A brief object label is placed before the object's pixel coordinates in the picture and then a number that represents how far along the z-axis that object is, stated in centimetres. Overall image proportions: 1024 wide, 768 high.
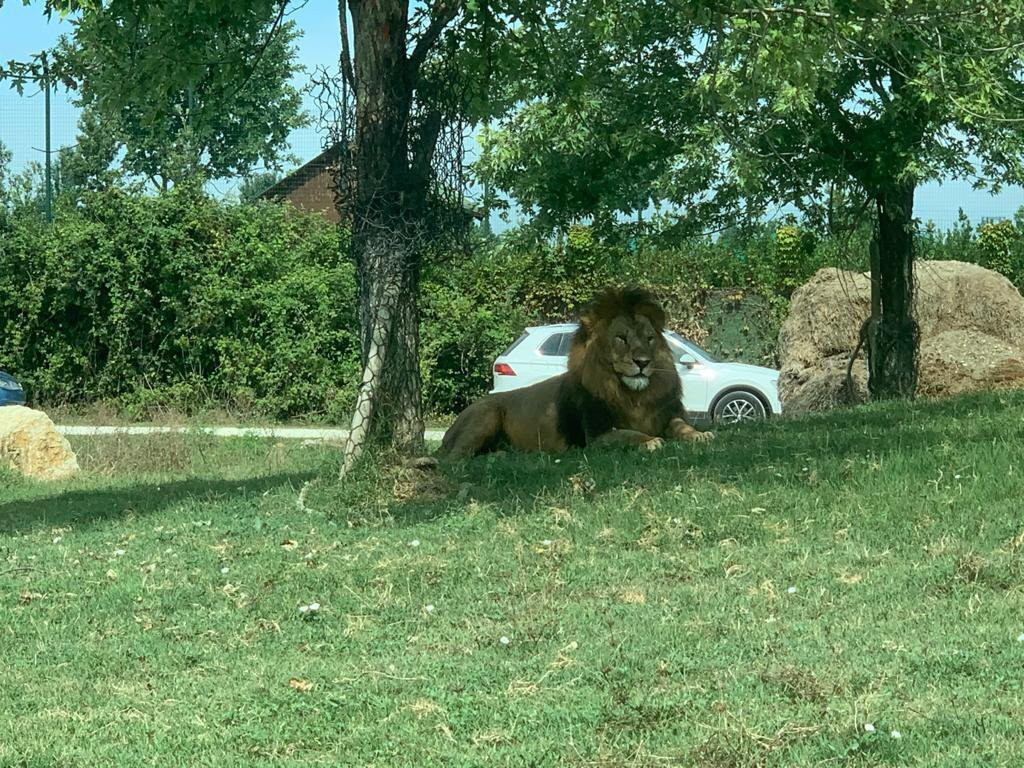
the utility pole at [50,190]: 3381
